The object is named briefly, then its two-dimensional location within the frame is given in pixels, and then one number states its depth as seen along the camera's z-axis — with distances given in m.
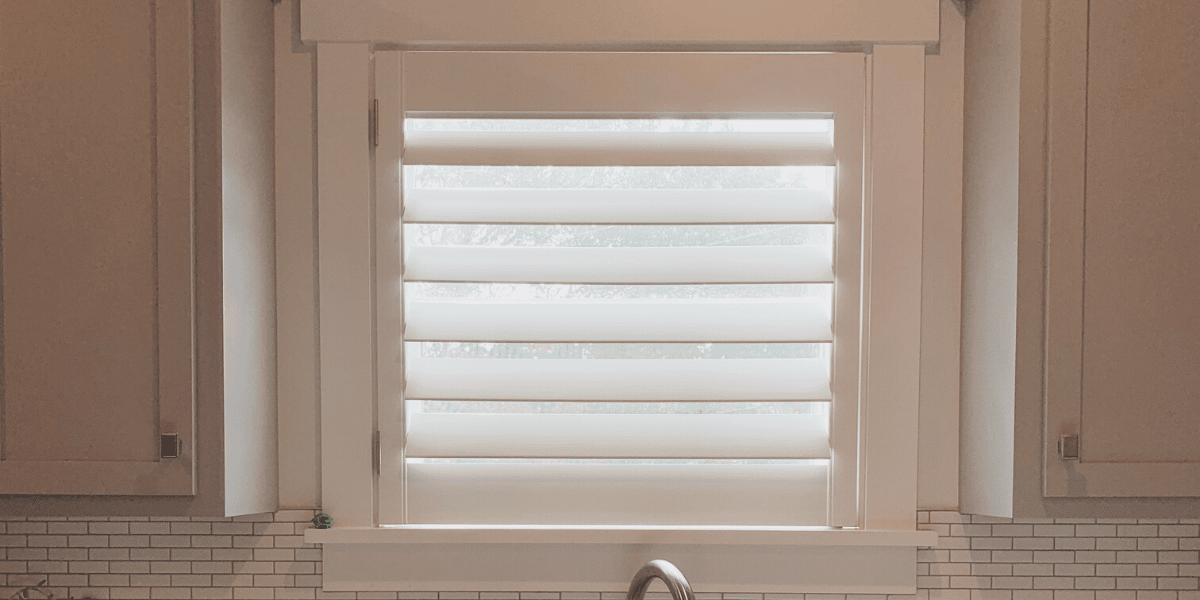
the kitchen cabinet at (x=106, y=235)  1.40
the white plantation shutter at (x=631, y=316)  1.64
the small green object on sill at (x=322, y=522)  1.65
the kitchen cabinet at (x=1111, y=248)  1.43
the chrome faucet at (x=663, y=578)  1.30
